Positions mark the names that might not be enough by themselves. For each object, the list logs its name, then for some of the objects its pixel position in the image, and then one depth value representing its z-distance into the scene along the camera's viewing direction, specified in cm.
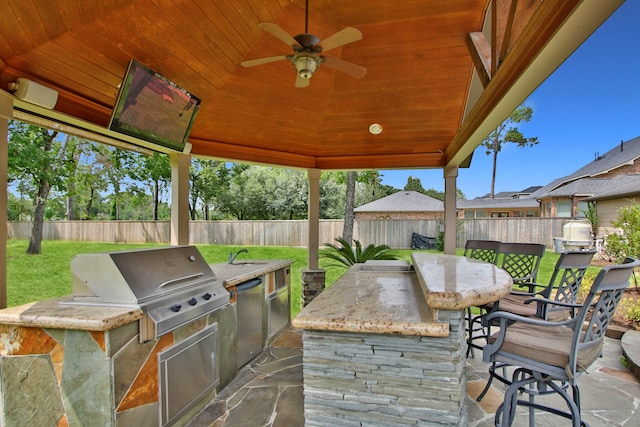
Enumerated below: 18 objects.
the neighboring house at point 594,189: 955
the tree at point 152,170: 1179
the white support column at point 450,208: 477
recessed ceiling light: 464
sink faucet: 382
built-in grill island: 182
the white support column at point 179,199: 397
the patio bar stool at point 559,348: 162
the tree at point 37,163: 817
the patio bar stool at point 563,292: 245
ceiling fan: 242
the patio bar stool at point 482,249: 374
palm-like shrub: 558
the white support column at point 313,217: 538
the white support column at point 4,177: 215
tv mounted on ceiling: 243
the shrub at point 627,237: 507
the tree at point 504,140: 1994
